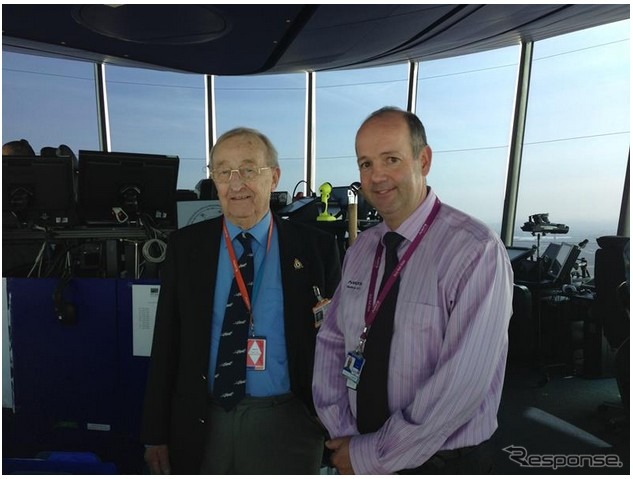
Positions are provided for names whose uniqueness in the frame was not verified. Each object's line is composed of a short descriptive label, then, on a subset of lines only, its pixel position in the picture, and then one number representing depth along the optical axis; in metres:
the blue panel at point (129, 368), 2.38
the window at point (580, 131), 5.20
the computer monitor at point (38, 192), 2.42
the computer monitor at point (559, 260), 4.78
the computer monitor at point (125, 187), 2.45
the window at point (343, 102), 7.71
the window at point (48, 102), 7.59
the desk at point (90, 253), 2.48
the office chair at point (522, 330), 4.38
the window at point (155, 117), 8.05
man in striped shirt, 1.08
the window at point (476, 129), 6.40
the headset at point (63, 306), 2.31
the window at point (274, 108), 8.12
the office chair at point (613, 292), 3.32
